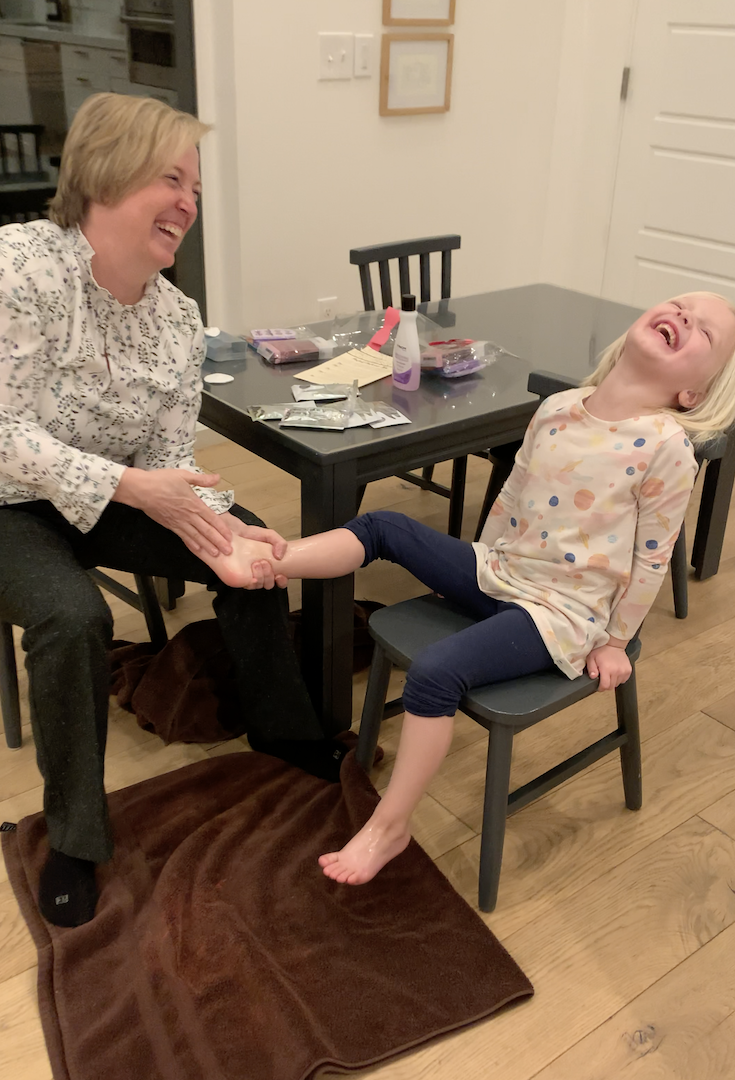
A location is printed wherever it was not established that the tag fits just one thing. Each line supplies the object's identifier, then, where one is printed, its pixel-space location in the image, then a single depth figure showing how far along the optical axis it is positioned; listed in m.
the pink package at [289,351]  2.00
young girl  1.45
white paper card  1.93
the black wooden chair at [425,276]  2.43
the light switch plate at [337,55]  3.08
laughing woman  1.44
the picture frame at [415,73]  3.27
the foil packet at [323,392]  1.81
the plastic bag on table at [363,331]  2.15
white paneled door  3.57
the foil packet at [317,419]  1.68
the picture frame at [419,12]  3.19
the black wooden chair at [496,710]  1.42
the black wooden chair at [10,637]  1.79
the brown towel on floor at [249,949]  1.31
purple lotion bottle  1.85
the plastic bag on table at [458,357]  1.96
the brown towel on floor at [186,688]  1.91
